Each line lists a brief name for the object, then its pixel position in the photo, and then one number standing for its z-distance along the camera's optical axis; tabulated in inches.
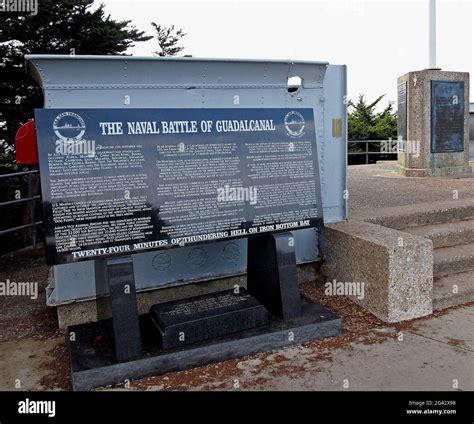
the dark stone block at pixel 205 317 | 152.4
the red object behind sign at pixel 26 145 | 161.0
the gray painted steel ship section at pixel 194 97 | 164.4
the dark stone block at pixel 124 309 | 143.9
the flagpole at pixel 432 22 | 440.1
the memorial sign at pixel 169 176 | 141.4
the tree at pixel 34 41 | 372.8
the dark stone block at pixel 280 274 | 169.0
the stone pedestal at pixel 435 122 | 414.9
